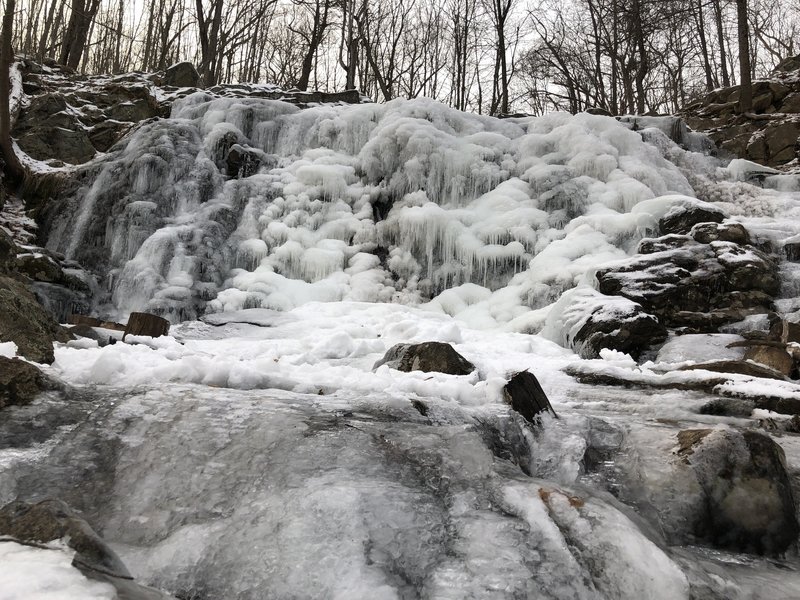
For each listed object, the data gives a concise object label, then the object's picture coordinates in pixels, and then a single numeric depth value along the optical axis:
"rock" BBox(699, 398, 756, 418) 3.15
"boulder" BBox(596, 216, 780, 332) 5.65
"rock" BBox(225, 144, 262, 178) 9.88
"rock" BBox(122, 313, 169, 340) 4.75
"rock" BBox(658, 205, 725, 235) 7.00
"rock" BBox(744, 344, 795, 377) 4.13
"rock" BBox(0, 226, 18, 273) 5.72
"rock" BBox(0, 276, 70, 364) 2.78
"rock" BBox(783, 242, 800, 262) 6.59
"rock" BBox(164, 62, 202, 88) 12.79
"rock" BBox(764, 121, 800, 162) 10.35
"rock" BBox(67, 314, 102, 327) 5.30
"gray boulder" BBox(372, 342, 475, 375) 3.73
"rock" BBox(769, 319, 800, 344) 4.60
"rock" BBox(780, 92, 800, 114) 11.25
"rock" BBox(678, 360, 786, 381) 3.84
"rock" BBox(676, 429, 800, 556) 2.11
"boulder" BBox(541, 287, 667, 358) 5.09
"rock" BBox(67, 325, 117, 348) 4.14
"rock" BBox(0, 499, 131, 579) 1.17
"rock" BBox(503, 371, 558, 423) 2.79
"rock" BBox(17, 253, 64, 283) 6.91
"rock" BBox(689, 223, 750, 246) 6.49
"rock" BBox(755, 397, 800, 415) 3.10
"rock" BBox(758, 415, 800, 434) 2.93
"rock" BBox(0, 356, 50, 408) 2.27
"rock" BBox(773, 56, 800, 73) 12.93
